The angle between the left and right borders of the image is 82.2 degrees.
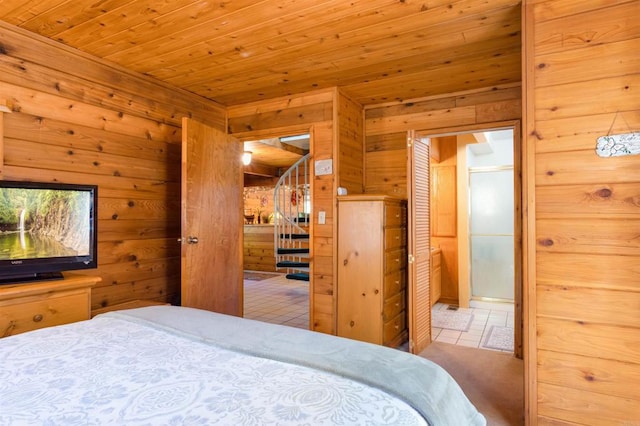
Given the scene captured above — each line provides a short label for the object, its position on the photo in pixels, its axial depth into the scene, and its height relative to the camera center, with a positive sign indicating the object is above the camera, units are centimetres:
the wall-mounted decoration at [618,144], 170 +35
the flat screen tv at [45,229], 200 -5
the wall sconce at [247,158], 630 +107
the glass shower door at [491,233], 503 -19
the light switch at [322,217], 330 +2
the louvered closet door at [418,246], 307 -23
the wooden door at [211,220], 294 +0
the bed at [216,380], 79 -41
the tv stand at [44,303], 186 -45
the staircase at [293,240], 469 -29
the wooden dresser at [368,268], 298 -41
